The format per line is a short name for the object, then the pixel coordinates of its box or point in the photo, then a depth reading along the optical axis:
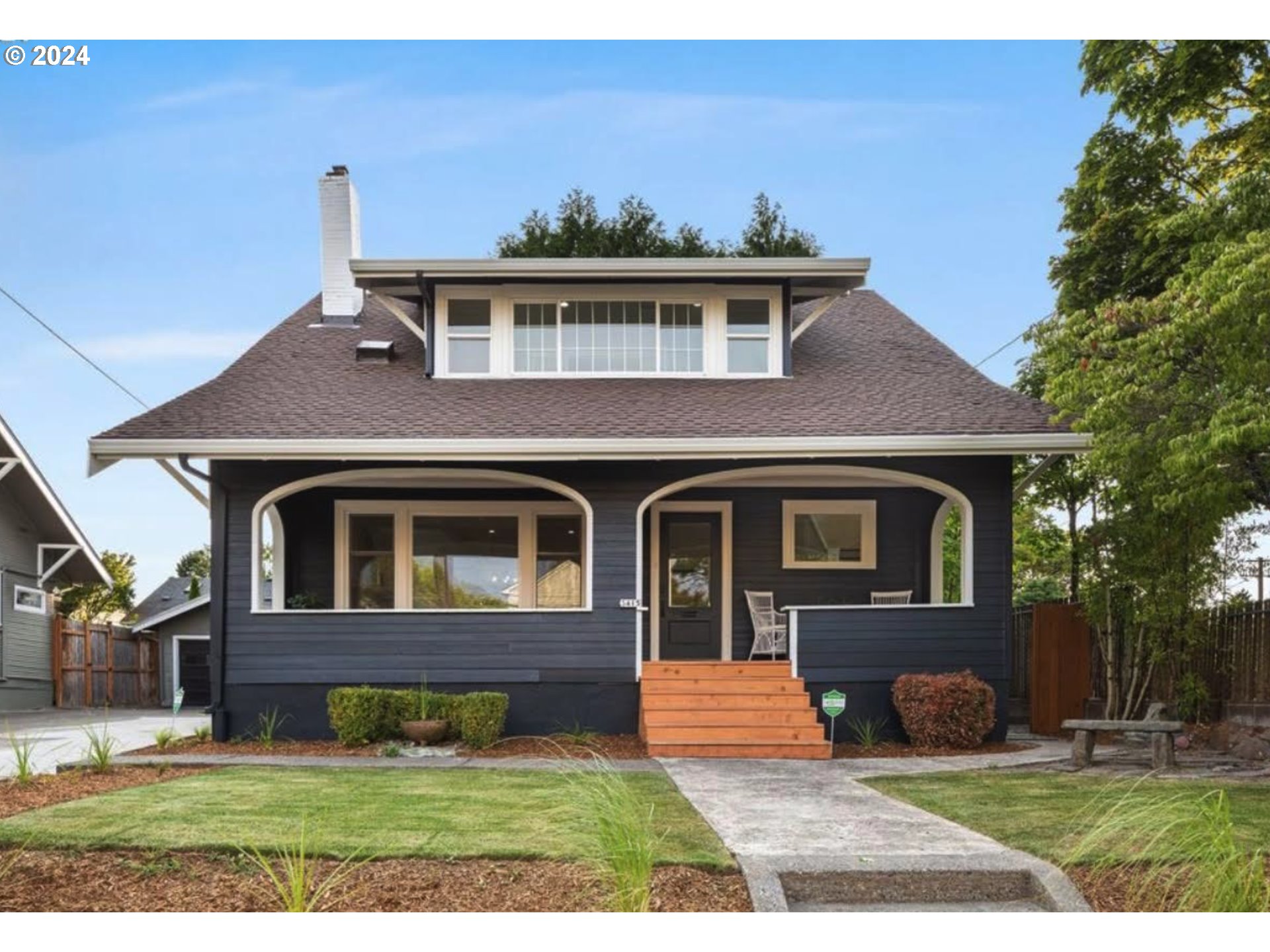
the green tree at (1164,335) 8.48
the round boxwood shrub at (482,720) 11.00
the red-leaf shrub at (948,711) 11.21
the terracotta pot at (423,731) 10.91
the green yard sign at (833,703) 10.73
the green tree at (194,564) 35.31
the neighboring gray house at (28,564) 18.66
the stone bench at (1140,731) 9.55
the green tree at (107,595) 23.34
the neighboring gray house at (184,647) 23.75
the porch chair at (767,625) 13.39
